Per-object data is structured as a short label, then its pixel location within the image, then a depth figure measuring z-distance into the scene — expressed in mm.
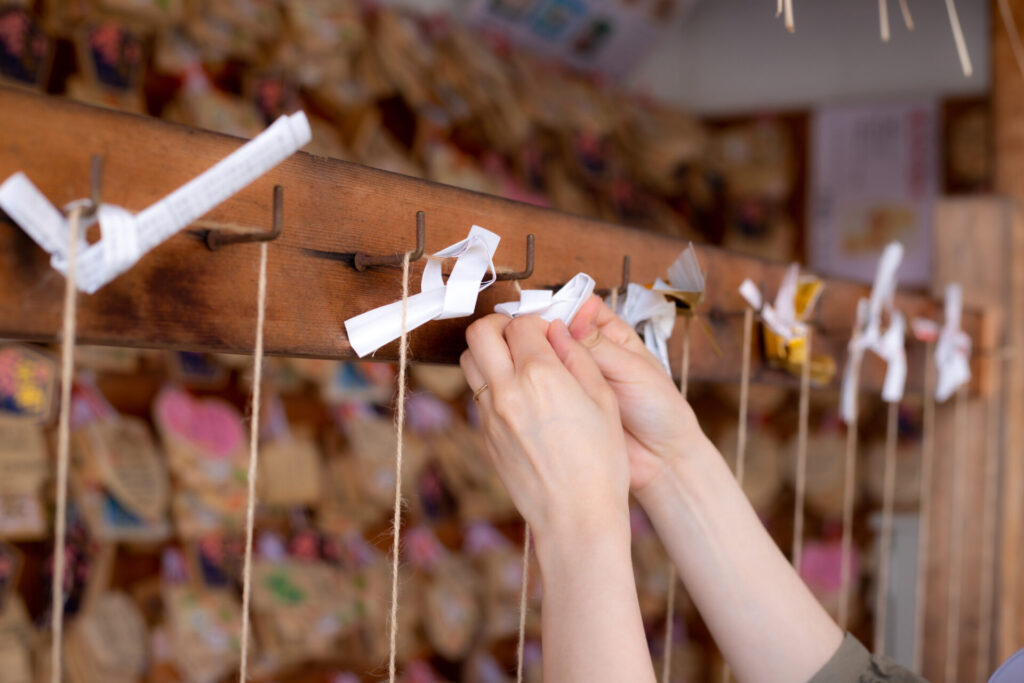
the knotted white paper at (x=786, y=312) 863
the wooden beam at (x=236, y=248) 423
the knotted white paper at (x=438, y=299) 546
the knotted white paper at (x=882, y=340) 978
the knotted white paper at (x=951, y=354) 1182
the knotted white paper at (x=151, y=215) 399
